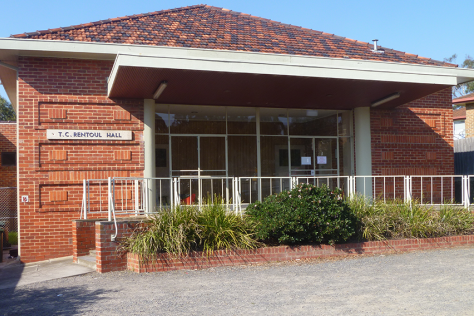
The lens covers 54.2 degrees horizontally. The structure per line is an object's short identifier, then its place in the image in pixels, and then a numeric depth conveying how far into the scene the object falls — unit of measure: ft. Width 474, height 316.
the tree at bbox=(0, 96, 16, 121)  157.17
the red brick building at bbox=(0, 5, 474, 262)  35.58
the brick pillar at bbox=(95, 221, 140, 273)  28.12
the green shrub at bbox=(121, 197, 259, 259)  27.96
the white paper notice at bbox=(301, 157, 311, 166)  47.17
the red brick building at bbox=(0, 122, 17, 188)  71.72
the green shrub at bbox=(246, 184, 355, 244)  29.35
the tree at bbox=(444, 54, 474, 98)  172.45
